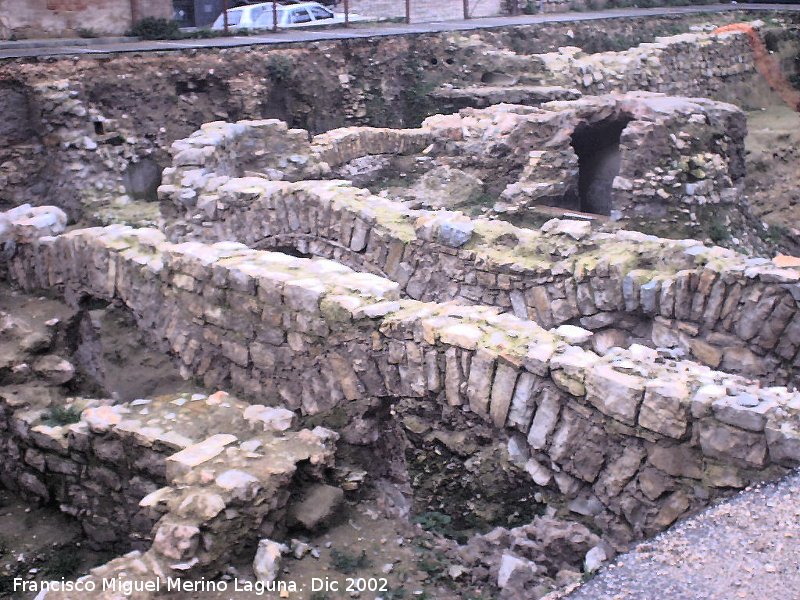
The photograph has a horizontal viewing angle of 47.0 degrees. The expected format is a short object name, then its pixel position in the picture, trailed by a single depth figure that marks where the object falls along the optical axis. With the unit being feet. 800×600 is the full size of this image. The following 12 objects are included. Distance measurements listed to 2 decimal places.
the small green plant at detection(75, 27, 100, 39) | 54.03
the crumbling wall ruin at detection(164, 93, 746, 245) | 34.65
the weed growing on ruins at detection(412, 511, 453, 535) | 16.65
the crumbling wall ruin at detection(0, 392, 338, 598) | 14.38
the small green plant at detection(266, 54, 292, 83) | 50.57
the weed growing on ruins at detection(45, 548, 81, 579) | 18.83
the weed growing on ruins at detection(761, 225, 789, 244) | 38.19
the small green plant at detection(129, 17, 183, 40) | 55.26
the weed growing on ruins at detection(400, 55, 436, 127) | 57.82
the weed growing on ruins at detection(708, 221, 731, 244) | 34.45
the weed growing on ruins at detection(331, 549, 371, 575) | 14.94
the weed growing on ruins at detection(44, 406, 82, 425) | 20.15
